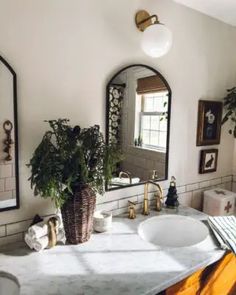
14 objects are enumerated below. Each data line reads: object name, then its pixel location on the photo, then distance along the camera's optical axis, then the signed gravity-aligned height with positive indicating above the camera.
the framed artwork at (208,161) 1.85 -0.27
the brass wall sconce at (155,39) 1.29 +0.41
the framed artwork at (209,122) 1.80 +0.01
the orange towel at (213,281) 1.01 -0.65
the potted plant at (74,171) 1.05 -0.21
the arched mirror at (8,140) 1.09 -0.10
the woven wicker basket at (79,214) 1.11 -0.41
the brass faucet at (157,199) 1.53 -0.46
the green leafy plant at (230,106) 1.85 +0.13
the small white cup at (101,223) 1.27 -0.50
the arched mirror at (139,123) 1.43 -0.01
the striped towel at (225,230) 1.19 -0.54
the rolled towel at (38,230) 1.08 -0.46
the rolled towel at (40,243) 1.07 -0.51
